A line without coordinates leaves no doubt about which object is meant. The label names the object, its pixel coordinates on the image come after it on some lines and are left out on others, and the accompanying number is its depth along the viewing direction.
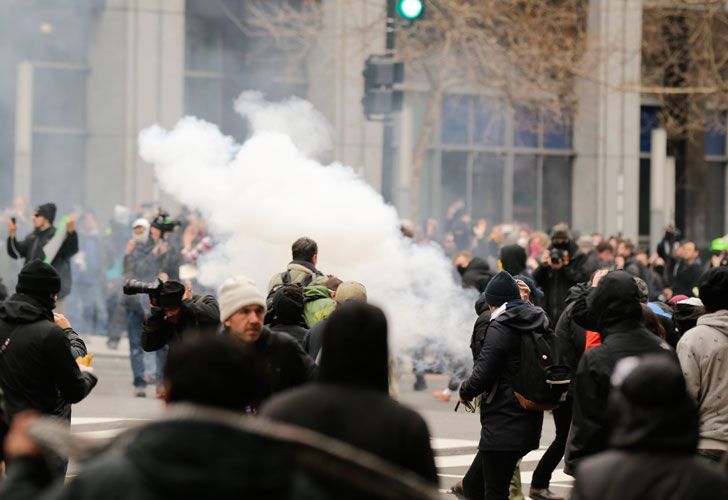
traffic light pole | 31.59
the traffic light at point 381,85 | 32.28
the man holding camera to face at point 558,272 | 27.75
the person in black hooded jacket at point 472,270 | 28.59
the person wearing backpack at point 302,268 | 19.98
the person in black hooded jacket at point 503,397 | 16.80
